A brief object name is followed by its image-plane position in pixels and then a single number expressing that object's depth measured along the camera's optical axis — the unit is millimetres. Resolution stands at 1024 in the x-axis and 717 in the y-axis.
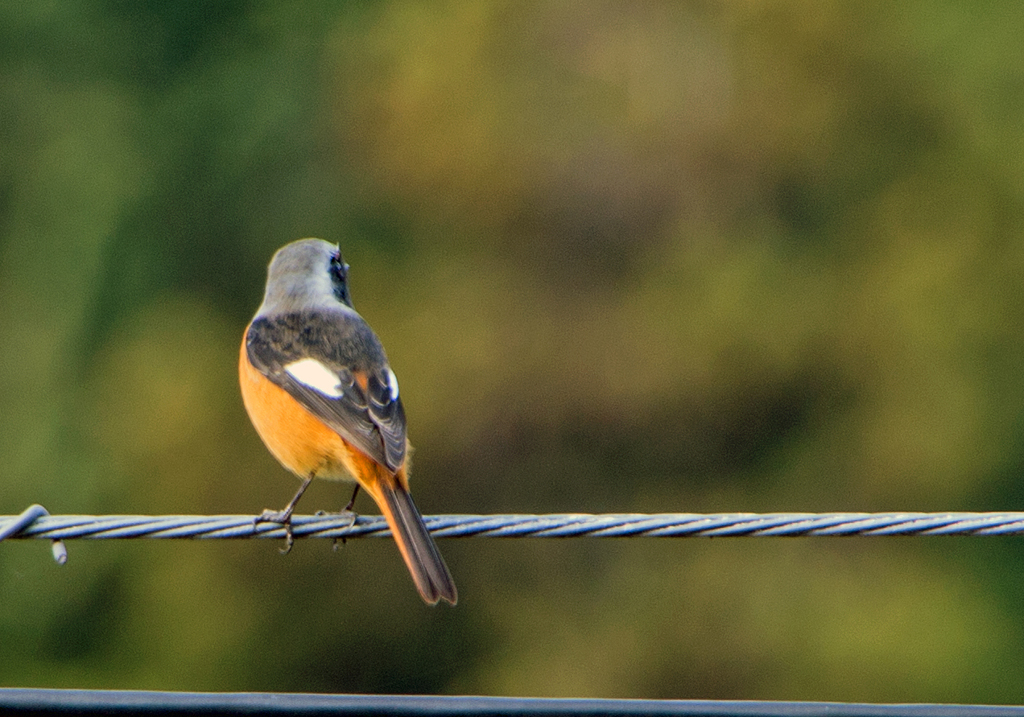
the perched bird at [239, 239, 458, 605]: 7121
